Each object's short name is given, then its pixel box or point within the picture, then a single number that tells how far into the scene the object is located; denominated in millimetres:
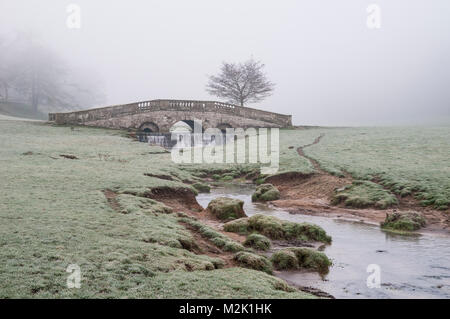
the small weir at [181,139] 52881
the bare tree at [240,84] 74625
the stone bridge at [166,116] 57375
